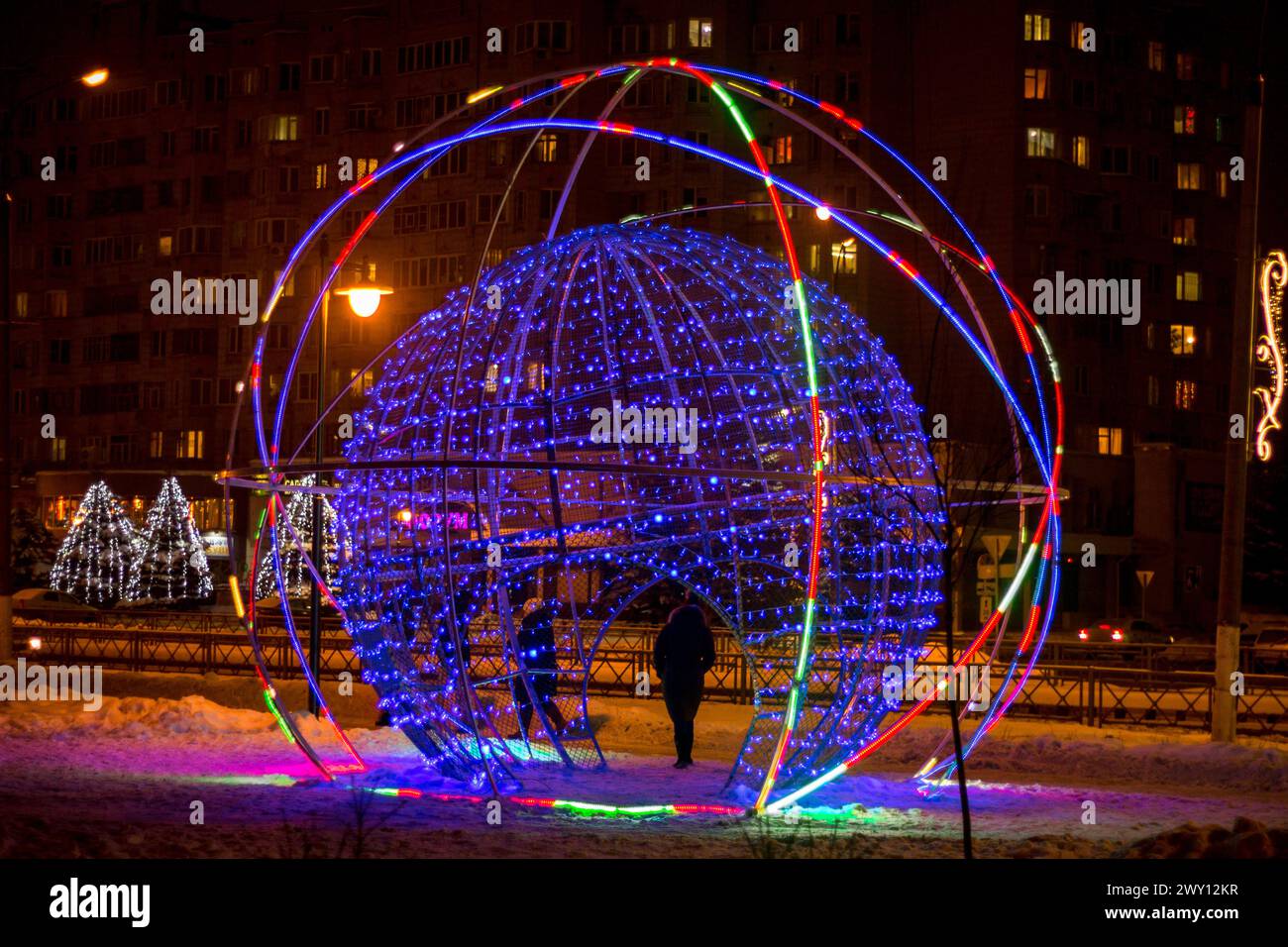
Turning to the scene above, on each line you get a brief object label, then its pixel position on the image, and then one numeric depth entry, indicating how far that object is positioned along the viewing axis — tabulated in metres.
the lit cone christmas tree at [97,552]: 54.91
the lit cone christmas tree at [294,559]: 51.78
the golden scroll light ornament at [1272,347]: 22.92
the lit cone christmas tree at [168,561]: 55.84
